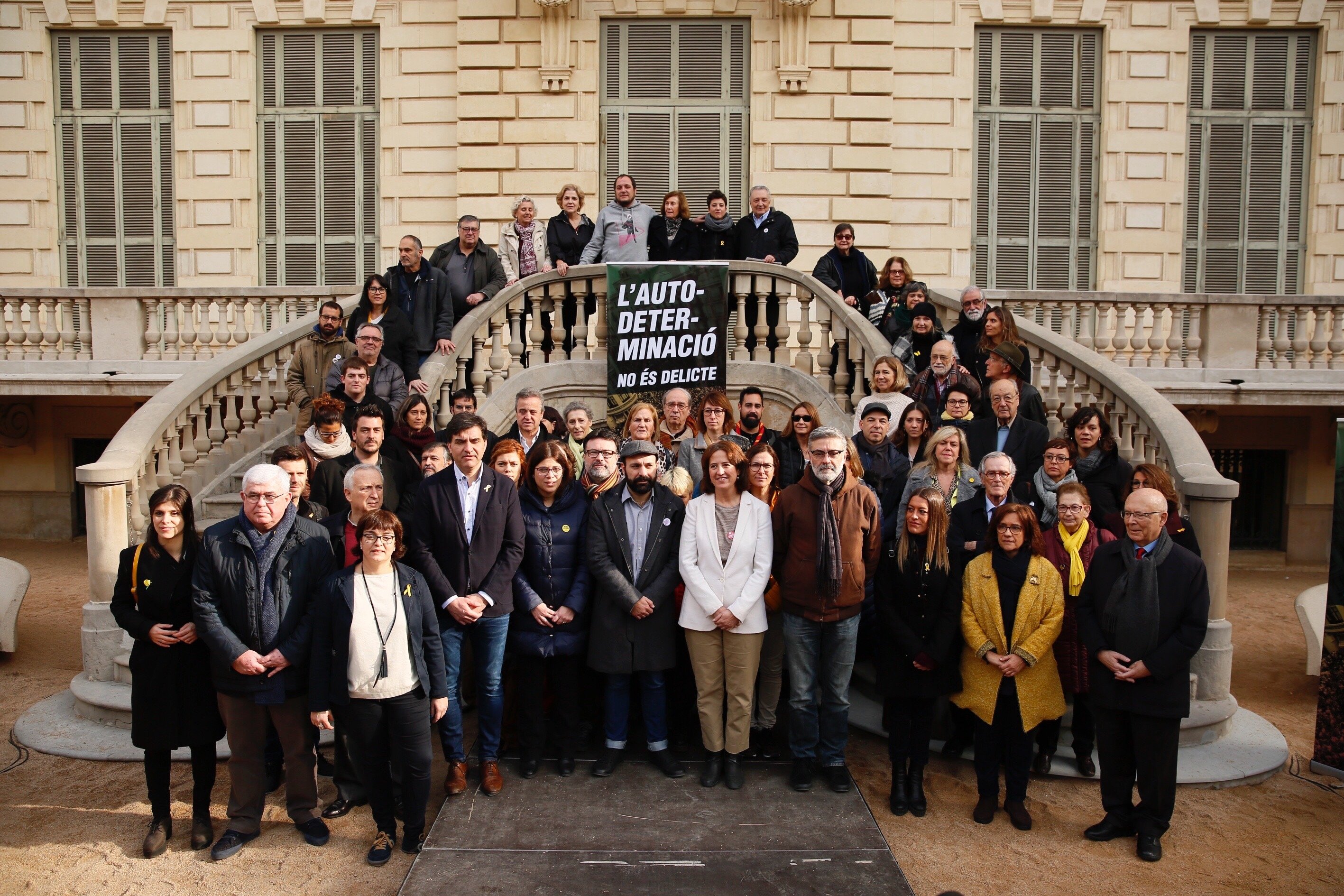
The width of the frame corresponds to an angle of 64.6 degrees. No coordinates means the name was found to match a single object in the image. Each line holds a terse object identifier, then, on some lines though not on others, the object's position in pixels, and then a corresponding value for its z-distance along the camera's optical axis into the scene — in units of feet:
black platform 15.39
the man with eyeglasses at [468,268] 29.48
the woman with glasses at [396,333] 25.91
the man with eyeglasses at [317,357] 25.90
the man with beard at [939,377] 23.99
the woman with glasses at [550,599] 18.29
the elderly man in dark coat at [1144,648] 16.29
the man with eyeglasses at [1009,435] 21.52
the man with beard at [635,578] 18.25
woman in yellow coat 17.17
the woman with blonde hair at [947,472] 19.31
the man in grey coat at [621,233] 29.91
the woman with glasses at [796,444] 21.54
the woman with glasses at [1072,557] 17.75
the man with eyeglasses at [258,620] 15.75
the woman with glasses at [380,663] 15.65
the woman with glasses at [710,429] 22.07
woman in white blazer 18.01
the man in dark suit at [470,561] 17.56
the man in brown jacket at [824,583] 17.76
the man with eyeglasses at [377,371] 24.25
